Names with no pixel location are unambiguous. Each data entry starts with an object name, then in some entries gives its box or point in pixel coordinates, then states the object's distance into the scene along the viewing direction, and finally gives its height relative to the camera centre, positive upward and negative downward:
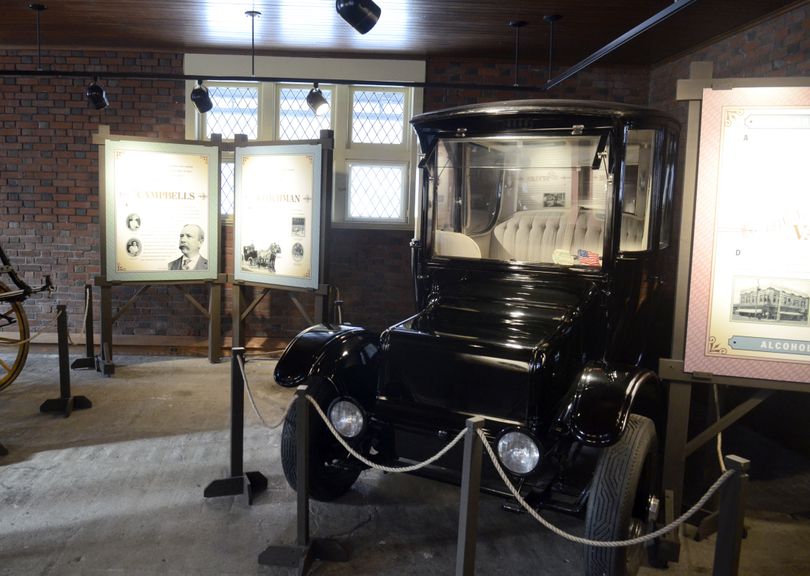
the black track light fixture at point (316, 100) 6.02 +1.07
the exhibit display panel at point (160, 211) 5.89 +0.02
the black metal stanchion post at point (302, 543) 2.64 -1.36
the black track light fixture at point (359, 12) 3.90 +1.22
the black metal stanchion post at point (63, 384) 4.64 -1.23
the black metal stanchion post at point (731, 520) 1.98 -0.87
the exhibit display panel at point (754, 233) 2.77 -0.01
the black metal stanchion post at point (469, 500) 2.09 -0.88
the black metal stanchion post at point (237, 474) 3.30 -1.34
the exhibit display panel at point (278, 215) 5.70 +0.01
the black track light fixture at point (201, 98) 6.10 +1.06
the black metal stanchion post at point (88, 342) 5.87 -1.18
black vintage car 2.64 -0.49
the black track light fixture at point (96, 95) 5.97 +1.04
